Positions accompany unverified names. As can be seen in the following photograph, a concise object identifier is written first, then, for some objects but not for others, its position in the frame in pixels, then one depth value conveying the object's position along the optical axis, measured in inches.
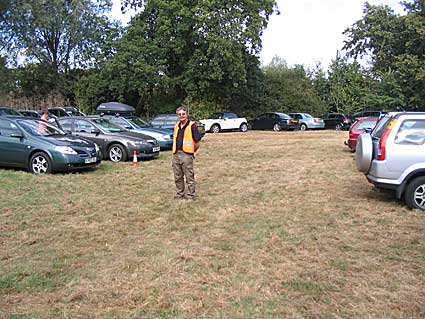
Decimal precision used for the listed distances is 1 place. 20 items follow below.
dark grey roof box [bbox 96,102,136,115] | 907.4
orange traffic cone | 462.6
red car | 554.9
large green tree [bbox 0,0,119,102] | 1166.3
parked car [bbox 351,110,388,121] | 1119.8
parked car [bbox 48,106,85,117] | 910.2
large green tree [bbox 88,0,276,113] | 1071.0
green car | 384.8
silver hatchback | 263.4
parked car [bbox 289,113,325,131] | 1158.3
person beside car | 408.5
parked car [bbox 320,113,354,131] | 1148.4
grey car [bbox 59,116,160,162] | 489.5
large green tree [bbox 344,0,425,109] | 1262.3
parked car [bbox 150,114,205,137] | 732.0
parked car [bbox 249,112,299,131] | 1127.6
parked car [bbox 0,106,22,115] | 677.9
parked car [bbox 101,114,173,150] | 594.5
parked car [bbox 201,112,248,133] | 1057.5
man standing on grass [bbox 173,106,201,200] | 295.1
